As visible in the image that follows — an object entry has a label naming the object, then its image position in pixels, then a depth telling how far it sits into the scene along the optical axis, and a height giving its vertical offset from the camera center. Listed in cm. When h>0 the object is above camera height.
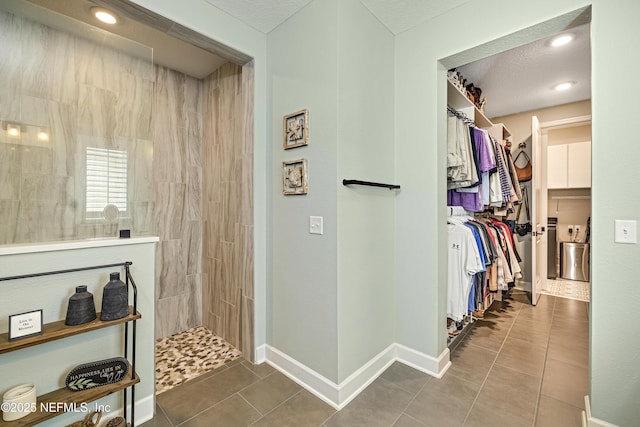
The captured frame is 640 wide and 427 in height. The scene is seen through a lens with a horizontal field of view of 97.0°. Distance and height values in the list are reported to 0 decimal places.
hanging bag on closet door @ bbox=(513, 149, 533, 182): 413 +62
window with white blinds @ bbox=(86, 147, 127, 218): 170 +20
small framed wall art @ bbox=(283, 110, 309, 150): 194 +59
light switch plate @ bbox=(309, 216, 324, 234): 187 -8
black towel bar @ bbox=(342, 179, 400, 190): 179 +20
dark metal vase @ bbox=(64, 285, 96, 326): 135 -46
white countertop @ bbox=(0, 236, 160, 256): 129 -16
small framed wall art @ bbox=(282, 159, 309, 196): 196 +25
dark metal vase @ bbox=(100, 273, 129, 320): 141 -44
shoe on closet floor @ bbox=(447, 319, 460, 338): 256 -106
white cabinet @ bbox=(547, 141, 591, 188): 460 +80
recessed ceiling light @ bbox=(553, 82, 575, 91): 341 +156
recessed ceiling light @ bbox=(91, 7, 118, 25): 187 +135
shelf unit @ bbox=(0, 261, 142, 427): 120 -81
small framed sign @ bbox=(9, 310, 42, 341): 121 -49
